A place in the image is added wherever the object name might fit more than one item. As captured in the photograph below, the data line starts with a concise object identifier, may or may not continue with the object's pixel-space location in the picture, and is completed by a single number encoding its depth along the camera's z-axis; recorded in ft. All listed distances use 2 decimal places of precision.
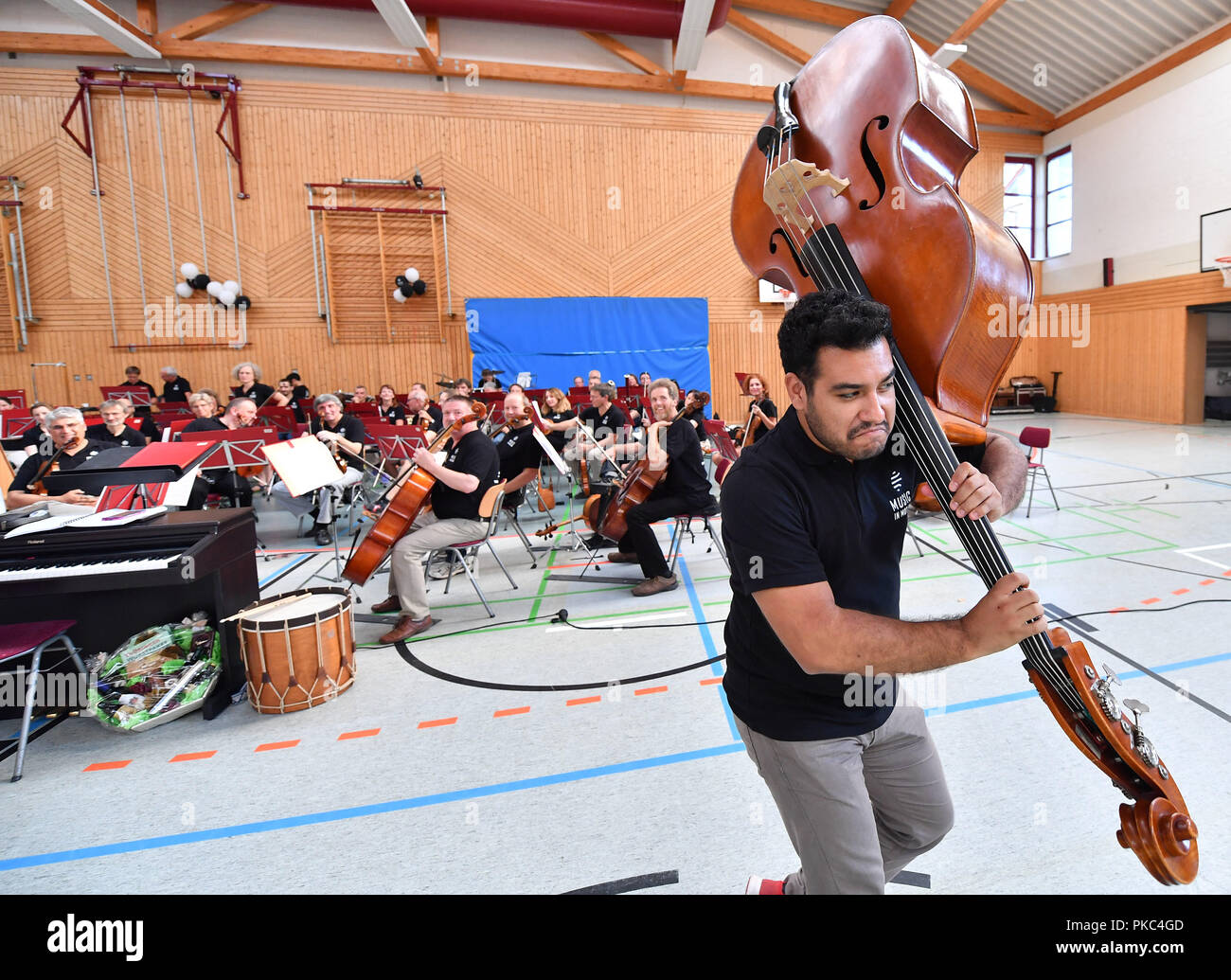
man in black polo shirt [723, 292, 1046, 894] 3.70
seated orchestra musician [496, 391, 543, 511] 19.61
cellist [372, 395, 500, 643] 14.70
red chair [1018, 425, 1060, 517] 21.30
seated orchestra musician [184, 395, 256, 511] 20.53
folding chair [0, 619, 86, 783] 9.41
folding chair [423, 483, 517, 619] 15.64
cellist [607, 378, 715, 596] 17.07
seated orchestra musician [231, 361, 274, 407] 31.30
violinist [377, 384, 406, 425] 31.68
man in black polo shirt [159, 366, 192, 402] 38.47
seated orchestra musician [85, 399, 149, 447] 19.65
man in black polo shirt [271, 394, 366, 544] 22.48
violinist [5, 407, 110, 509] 15.79
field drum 10.96
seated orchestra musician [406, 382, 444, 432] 28.55
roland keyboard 9.63
